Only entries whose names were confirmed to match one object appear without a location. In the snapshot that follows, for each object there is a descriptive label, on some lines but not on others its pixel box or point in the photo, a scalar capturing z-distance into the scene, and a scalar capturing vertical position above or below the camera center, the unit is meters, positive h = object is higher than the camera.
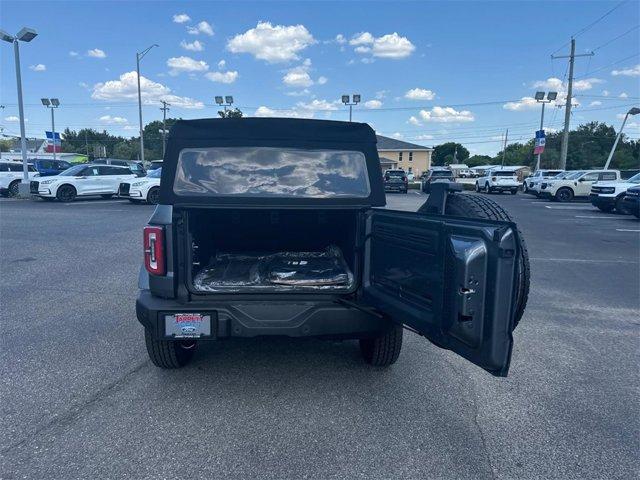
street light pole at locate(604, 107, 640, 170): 38.20 +5.46
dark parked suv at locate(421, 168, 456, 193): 30.52 +0.05
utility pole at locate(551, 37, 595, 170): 36.97 +5.42
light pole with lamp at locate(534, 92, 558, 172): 43.31 +7.33
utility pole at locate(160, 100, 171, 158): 57.31 +7.33
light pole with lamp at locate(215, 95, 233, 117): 44.69 +6.66
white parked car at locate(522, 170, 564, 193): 30.99 -0.17
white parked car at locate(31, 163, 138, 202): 19.62 -0.67
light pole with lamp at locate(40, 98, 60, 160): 47.81 +6.54
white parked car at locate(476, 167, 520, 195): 33.91 -0.42
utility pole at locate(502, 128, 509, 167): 104.94 +5.47
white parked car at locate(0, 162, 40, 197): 22.08 -0.65
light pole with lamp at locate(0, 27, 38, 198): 19.81 +5.10
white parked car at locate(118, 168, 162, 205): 19.38 -0.87
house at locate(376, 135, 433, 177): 77.00 +3.19
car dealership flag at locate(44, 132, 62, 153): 34.53 +2.16
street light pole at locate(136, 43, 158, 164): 32.09 +4.94
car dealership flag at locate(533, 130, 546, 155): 39.05 +2.91
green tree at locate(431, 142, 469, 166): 114.94 +5.22
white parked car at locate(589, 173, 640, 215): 19.19 -0.66
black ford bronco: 2.42 -0.54
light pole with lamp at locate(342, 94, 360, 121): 43.94 +6.79
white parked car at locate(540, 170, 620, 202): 27.33 -0.57
